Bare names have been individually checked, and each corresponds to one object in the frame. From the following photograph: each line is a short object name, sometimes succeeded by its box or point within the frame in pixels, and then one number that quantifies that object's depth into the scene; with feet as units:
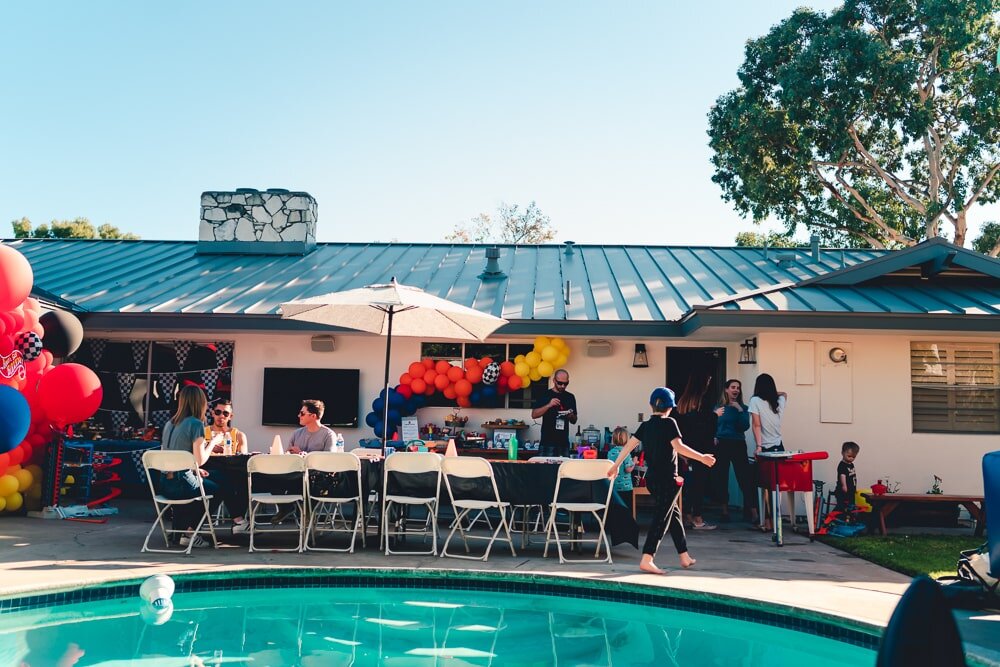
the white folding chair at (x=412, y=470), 23.38
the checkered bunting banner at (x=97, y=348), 38.38
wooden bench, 28.50
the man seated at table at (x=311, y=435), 26.00
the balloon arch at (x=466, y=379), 35.32
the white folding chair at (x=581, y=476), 22.94
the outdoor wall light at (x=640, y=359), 36.19
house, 32.78
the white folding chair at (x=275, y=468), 23.44
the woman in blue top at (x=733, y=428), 31.24
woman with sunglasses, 25.44
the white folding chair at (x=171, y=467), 22.80
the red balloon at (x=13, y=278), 25.44
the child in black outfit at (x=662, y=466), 21.85
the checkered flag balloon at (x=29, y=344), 27.27
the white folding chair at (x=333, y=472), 23.36
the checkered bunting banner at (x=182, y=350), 38.29
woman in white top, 29.68
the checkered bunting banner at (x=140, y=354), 38.37
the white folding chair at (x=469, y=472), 23.22
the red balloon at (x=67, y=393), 28.09
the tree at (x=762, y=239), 97.81
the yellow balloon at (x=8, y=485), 28.89
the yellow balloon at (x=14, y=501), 29.71
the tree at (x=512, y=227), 107.96
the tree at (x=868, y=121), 62.23
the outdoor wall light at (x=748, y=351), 34.14
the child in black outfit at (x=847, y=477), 29.84
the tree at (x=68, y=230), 120.98
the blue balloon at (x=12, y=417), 23.84
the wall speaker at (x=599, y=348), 36.22
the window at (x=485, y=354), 36.50
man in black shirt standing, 30.37
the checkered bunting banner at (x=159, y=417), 37.91
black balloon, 28.99
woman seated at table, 23.68
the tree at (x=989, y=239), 73.00
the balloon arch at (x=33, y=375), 26.27
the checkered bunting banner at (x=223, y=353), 37.99
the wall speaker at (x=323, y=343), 36.88
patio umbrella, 23.94
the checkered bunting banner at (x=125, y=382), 38.09
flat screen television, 37.06
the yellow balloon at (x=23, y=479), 29.58
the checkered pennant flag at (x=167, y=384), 37.99
